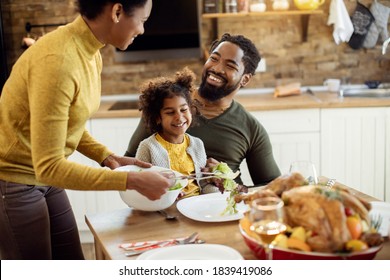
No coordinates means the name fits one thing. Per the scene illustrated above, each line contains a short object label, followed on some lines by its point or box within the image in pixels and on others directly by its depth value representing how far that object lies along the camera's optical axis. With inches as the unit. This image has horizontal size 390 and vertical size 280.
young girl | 123.4
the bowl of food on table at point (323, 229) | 89.1
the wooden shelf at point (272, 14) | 196.7
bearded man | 133.7
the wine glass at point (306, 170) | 102.6
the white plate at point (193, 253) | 95.9
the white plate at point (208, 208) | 105.3
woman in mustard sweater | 99.3
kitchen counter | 177.5
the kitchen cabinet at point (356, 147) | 179.1
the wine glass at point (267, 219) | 90.7
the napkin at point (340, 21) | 198.1
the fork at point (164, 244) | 97.3
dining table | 98.6
